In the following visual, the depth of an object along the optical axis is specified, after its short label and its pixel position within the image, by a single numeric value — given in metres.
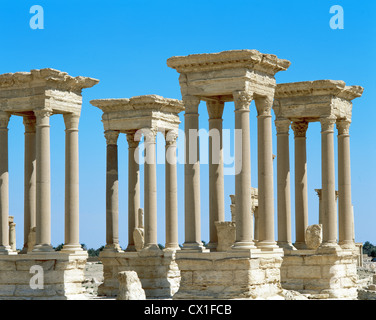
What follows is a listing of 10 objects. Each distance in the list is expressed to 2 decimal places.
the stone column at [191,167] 37.31
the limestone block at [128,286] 35.53
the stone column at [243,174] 35.91
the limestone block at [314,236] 43.78
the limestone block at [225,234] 37.72
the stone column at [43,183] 39.09
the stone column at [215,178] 38.50
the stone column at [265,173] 38.12
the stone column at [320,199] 58.08
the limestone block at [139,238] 48.22
